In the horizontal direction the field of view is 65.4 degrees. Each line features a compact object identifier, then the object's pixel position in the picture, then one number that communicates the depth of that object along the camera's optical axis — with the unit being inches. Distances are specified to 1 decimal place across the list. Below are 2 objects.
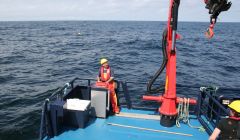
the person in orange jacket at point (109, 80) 275.7
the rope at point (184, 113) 256.0
